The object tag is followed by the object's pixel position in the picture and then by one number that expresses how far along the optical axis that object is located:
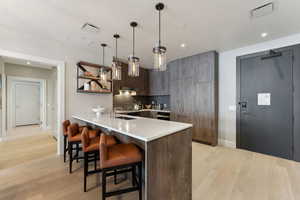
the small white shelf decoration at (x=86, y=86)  3.32
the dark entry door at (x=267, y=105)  2.79
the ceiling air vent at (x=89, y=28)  2.38
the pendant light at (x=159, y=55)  1.85
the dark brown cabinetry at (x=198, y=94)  3.60
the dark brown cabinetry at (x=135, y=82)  4.57
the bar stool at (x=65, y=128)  2.61
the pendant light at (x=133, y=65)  2.23
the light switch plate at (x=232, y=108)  3.49
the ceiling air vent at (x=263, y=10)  1.89
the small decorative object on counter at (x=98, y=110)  2.94
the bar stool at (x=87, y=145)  1.79
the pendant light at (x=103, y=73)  2.74
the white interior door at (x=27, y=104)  5.68
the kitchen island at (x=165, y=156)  1.25
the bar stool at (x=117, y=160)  1.36
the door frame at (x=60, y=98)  3.04
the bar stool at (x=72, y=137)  2.22
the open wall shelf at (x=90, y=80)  3.33
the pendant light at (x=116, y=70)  2.54
